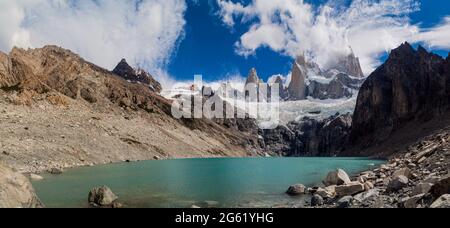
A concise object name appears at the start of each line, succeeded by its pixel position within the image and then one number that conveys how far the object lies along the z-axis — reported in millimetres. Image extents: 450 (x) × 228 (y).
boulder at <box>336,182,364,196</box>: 31406
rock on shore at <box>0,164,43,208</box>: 18809
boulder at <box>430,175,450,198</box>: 19377
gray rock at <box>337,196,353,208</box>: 27048
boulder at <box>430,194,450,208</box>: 16719
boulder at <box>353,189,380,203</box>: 27292
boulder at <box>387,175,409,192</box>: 27634
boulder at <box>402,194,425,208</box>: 20766
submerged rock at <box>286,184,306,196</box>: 41188
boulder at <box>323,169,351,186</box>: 40062
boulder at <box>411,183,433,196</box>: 21441
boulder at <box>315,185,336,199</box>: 33306
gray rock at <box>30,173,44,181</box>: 54406
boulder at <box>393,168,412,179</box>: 32206
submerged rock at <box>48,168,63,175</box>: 64981
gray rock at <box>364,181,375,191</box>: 31647
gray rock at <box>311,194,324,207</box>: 31703
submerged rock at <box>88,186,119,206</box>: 34531
